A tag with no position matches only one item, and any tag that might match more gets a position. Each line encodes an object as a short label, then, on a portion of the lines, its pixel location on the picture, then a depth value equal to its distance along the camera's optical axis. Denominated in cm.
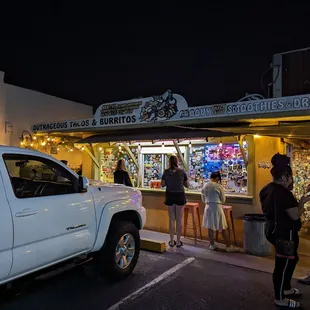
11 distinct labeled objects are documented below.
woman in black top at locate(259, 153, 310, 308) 389
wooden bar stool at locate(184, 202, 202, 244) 742
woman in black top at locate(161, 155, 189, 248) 697
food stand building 603
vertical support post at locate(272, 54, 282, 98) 686
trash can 642
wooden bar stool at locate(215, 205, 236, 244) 715
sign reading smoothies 543
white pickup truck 346
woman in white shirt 661
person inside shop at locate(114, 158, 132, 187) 766
